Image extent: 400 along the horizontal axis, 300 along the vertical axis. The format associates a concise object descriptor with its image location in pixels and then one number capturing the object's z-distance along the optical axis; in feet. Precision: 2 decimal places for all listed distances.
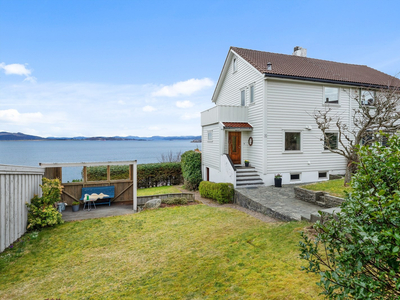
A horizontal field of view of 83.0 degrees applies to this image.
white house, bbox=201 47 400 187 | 44.91
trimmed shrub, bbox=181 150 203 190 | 59.11
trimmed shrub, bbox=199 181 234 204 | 41.60
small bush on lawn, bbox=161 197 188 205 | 41.24
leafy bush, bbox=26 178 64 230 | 27.95
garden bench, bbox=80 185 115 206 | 40.24
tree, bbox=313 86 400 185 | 47.91
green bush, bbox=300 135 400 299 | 5.28
